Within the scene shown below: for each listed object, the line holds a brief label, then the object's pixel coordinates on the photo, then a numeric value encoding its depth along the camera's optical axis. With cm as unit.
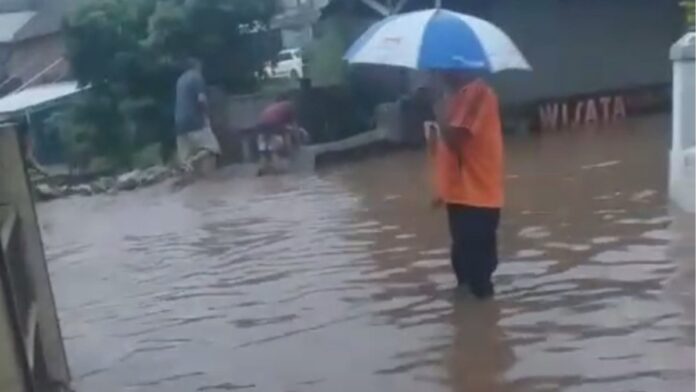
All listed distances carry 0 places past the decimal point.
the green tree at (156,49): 2197
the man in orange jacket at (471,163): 776
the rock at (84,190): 1797
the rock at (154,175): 1800
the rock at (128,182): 1788
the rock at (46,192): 1786
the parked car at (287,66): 2366
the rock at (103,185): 1800
